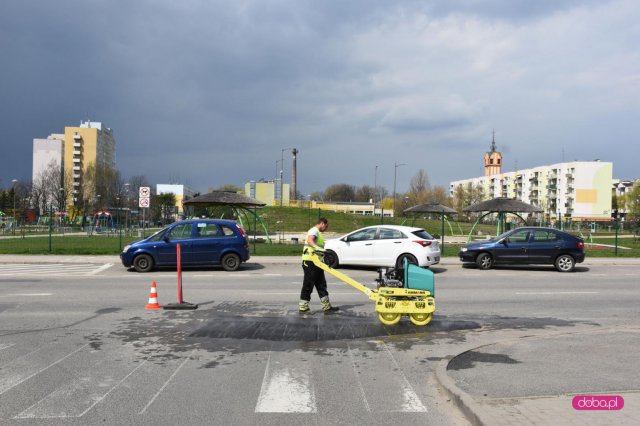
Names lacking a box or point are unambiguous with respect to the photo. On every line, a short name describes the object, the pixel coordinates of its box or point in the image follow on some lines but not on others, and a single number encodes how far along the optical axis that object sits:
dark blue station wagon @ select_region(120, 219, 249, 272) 18.05
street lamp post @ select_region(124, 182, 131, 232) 89.09
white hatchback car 17.78
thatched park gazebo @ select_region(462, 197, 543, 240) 29.66
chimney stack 96.81
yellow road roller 8.95
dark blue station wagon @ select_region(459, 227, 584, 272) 19.44
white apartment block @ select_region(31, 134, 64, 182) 139.12
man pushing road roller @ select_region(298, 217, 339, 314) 10.14
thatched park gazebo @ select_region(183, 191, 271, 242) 30.19
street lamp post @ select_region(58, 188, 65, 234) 80.53
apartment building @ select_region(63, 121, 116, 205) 139.12
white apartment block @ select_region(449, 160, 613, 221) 124.56
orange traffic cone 10.83
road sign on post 23.54
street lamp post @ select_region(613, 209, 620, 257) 26.97
